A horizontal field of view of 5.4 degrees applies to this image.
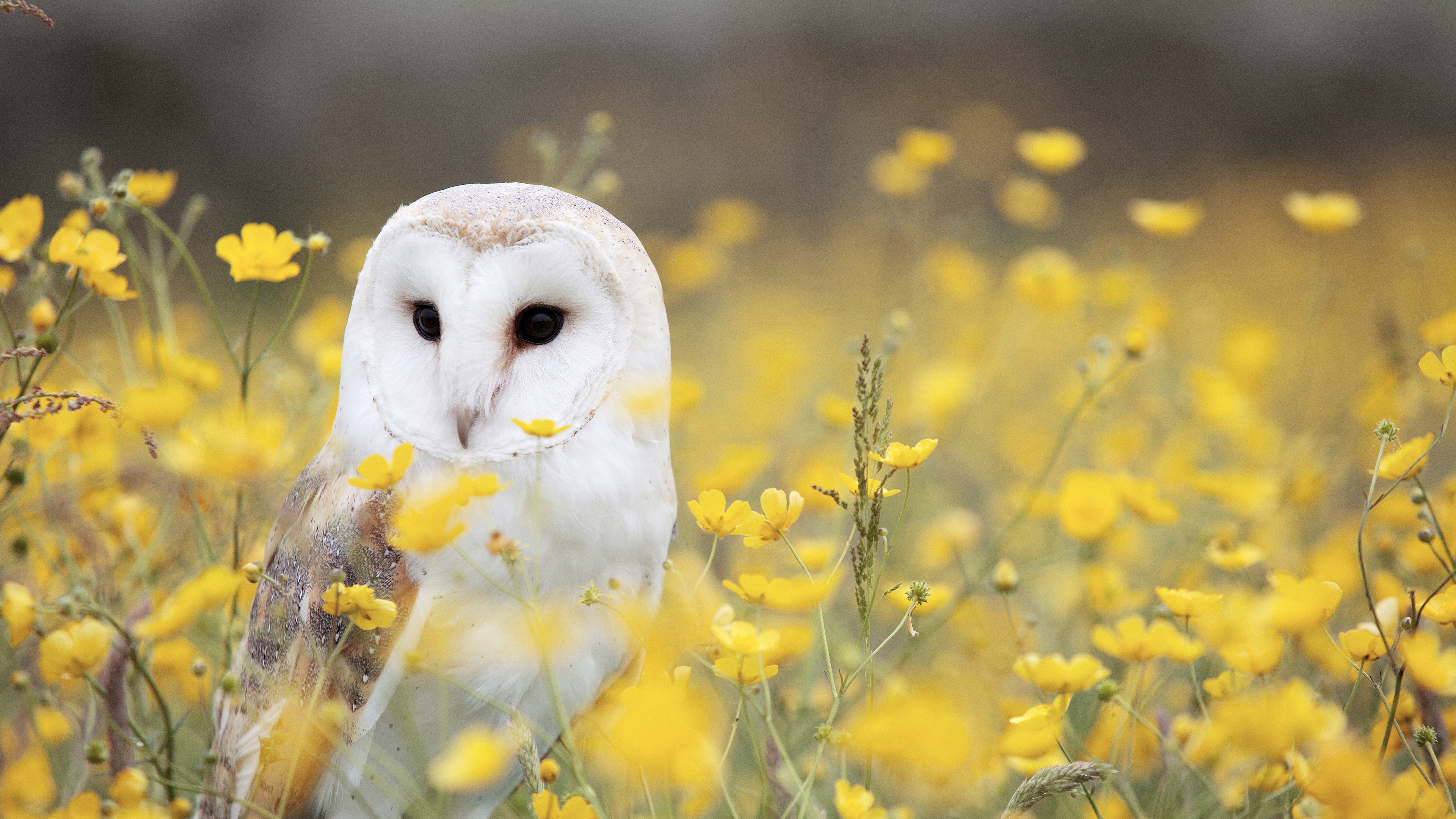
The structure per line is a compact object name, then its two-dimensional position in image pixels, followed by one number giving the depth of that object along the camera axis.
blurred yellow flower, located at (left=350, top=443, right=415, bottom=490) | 4.28
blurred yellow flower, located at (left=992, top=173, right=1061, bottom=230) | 5.11
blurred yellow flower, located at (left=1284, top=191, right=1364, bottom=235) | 4.50
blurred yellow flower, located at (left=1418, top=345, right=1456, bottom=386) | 4.30
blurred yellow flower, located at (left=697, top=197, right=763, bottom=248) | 5.84
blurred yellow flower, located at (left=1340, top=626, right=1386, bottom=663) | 4.29
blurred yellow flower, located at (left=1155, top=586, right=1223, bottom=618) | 4.30
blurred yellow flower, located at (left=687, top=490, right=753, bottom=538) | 4.29
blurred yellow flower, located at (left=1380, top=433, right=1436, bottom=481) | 4.31
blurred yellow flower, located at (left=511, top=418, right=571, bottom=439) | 4.28
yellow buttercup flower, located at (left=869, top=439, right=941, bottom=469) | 4.29
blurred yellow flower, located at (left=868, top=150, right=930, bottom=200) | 5.28
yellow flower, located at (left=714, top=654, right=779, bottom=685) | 4.28
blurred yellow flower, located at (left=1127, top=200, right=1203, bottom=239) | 4.51
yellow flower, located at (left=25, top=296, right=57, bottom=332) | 4.36
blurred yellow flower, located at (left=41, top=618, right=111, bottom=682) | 4.28
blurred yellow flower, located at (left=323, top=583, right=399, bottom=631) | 4.28
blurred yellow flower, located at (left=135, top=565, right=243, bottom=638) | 4.28
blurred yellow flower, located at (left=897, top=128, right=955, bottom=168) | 4.65
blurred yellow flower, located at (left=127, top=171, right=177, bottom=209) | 4.36
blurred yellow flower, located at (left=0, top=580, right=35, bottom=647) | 4.28
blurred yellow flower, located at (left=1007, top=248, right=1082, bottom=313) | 4.53
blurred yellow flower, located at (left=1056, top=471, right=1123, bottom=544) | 4.39
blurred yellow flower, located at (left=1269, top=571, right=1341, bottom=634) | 4.27
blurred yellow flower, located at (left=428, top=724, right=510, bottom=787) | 4.25
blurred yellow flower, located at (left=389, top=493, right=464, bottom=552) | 4.26
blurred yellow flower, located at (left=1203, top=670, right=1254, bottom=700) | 4.31
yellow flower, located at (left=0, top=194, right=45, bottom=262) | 4.34
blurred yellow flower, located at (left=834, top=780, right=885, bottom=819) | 4.27
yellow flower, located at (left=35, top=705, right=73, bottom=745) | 4.37
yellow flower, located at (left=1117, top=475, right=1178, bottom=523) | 4.39
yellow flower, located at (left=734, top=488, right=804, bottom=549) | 4.29
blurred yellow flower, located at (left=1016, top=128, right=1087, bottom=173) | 4.54
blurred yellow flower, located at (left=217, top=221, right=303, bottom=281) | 4.33
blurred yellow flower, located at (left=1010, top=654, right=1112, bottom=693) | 4.30
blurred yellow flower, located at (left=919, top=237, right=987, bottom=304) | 5.41
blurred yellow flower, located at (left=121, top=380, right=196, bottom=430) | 4.30
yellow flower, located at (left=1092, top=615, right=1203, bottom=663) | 4.31
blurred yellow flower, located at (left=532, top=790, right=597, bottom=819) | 4.27
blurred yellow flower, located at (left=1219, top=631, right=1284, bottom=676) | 4.29
